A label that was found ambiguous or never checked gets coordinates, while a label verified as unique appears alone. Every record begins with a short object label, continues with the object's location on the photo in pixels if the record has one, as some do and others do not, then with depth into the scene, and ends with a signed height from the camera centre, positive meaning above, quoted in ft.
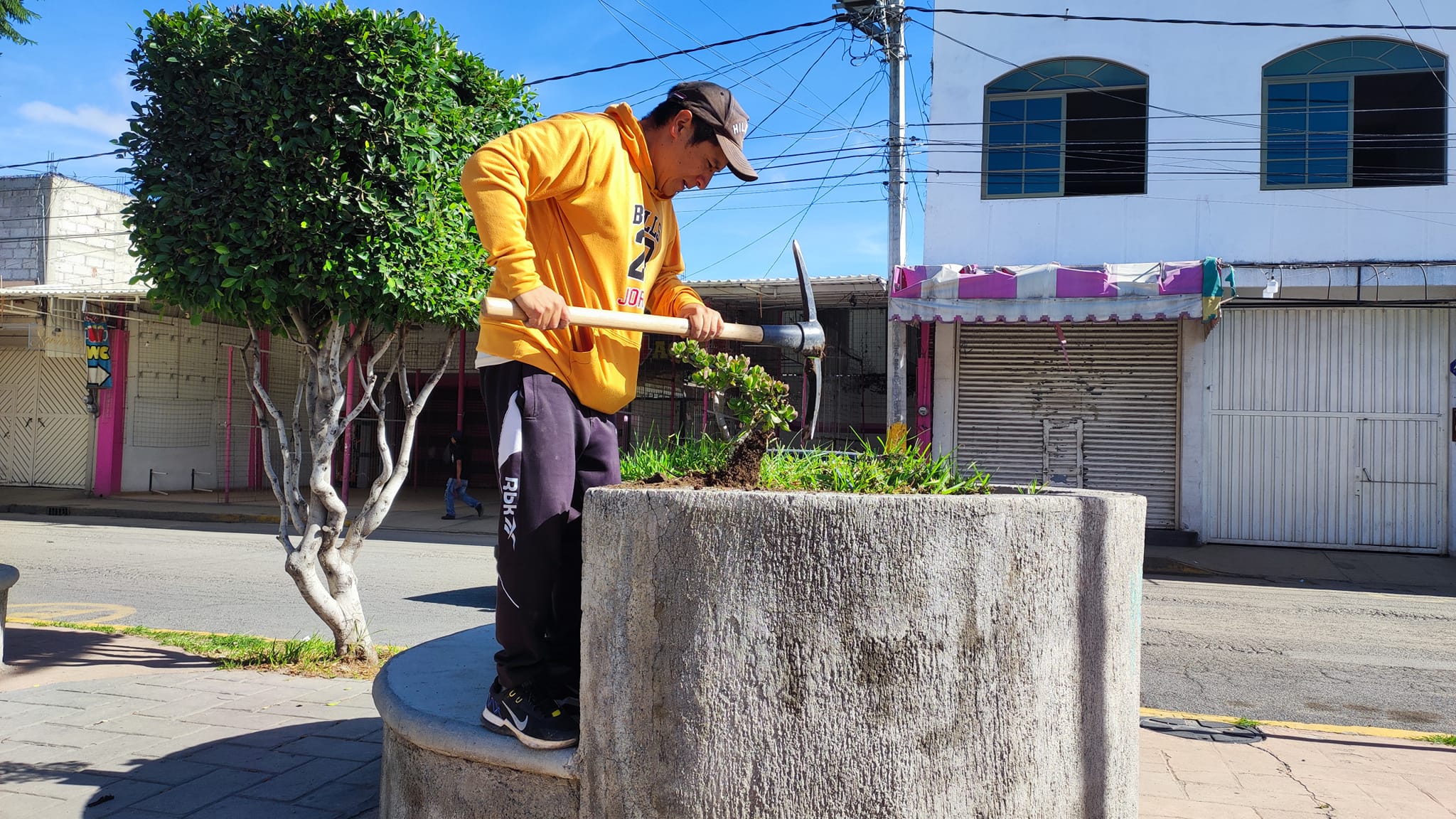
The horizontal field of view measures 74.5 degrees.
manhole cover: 14.42 -4.35
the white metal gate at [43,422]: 60.85 -0.40
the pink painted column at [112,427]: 58.08 -0.62
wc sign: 56.29 +3.70
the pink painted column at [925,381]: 45.21 +2.77
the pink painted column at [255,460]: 64.82 -2.68
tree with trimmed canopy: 14.23 +3.93
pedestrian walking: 51.21 -3.03
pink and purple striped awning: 37.14 +6.05
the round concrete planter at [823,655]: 6.76 -1.57
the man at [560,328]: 7.89 +0.89
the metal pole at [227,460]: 52.98 -2.25
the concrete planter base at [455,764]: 7.52 -2.77
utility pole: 40.88 +13.75
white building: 40.06 +8.34
